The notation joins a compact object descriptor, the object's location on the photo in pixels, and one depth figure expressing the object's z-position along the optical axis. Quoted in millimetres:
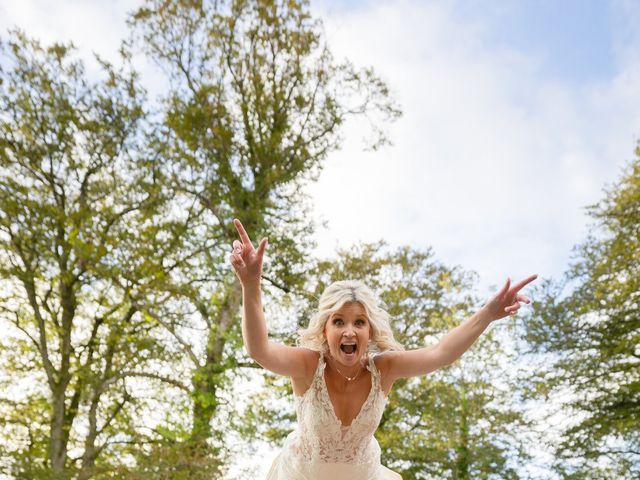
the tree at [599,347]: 13867
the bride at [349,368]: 3211
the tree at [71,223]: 13305
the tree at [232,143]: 13648
